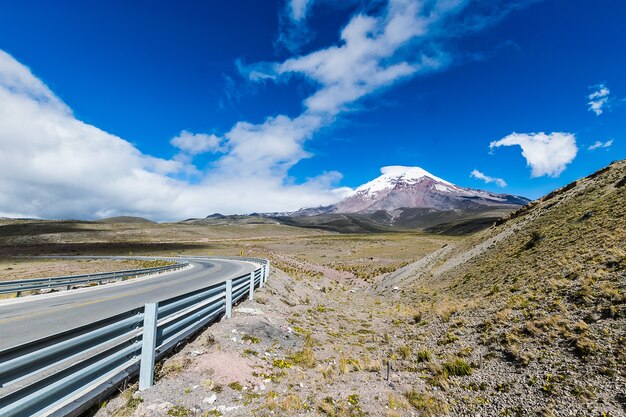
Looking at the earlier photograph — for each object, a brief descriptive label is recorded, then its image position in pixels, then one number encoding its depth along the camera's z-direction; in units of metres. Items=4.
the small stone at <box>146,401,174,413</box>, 5.36
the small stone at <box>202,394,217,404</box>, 5.97
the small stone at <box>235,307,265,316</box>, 12.19
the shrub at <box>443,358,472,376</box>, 8.62
